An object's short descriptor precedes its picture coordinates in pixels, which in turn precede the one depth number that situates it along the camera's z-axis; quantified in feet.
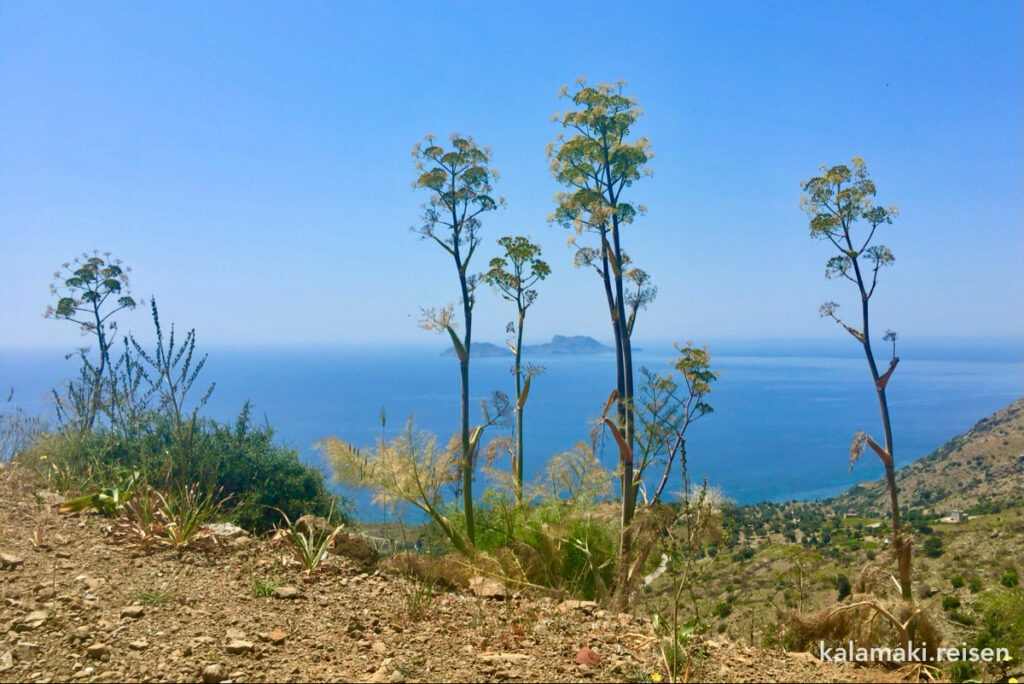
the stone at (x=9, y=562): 13.85
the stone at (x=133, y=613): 11.26
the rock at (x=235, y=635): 10.20
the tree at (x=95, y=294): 46.29
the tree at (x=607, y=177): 20.54
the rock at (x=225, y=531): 16.43
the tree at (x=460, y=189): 21.65
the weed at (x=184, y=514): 15.99
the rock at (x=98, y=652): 9.71
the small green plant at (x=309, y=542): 14.80
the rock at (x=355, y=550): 15.83
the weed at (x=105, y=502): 18.26
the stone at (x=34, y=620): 10.84
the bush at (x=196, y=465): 20.70
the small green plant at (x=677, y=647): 8.81
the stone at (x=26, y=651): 9.82
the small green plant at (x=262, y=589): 12.82
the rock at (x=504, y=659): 9.70
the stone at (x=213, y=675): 8.85
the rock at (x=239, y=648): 9.75
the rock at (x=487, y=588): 13.64
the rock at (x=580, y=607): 12.51
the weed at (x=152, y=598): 11.95
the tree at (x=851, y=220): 17.33
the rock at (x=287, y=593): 12.80
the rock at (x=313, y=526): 16.44
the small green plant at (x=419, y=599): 11.93
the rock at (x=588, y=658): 9.58
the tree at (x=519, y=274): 21.50
